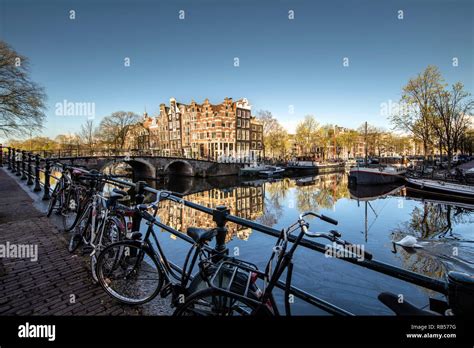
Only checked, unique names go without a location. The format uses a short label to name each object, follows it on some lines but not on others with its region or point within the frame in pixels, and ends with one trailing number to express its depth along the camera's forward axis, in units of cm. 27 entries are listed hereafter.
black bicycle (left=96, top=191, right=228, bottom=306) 260
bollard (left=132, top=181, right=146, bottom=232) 359
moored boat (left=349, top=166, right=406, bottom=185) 3303
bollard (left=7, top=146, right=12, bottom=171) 1764
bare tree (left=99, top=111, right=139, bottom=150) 5488
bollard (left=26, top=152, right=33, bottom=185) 1128
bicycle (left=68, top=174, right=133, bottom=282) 345
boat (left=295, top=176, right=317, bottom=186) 3725
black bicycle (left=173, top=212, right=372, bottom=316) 180
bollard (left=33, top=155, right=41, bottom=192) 878
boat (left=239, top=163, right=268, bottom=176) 4688
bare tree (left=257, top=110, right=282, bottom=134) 5794
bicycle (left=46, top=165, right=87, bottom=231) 541
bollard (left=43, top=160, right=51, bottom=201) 726
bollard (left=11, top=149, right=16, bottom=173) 1629
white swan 1028
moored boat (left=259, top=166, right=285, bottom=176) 4418
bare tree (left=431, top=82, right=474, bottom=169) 2641
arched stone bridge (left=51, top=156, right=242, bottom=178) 3666
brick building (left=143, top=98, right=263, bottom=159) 5066
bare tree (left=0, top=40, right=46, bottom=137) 1806
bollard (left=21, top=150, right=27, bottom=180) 1199
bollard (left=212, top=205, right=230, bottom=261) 259
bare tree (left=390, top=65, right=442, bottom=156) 2695
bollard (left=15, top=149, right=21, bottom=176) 1485
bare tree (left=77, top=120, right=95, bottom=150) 5617
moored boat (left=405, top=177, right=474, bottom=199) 1941
